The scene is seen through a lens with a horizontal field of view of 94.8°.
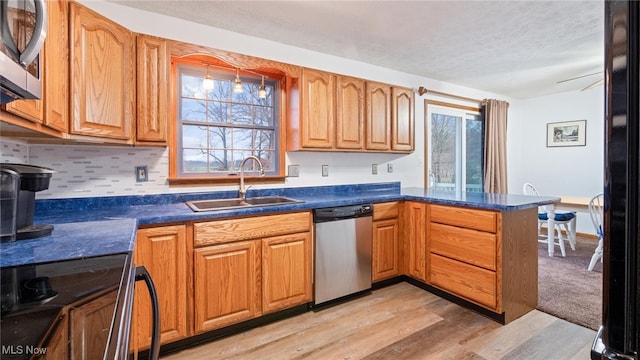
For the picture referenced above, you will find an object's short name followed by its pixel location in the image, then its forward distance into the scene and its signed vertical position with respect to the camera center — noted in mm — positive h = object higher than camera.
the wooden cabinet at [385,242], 2781 -616
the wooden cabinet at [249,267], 1964 -645
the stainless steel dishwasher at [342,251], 2434 -627
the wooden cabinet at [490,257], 2227 -637
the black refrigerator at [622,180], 464 -4
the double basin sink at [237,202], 2346 -200
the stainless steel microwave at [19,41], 765 +382
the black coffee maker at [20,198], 1154 -81
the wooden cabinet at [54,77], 1283 +502
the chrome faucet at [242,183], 2560 -41
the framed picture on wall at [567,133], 4660 +729
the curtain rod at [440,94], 3809 +1176
